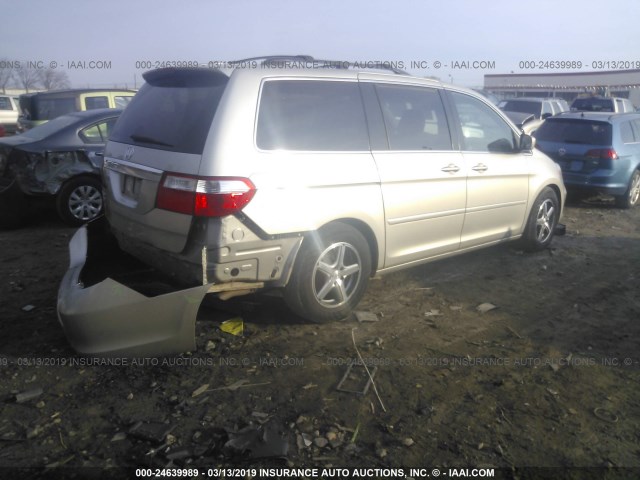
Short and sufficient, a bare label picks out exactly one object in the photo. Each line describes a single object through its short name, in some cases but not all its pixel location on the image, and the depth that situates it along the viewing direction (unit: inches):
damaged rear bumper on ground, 122.4
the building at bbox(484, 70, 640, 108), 1544.0
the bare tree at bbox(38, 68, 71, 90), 2003.6
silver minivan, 128.7
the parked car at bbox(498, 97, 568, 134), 738.7
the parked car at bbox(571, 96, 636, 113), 783.7
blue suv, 341.4
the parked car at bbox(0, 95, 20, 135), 818.5
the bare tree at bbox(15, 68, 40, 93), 1888.3
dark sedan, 251.0
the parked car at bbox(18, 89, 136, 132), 445.4
